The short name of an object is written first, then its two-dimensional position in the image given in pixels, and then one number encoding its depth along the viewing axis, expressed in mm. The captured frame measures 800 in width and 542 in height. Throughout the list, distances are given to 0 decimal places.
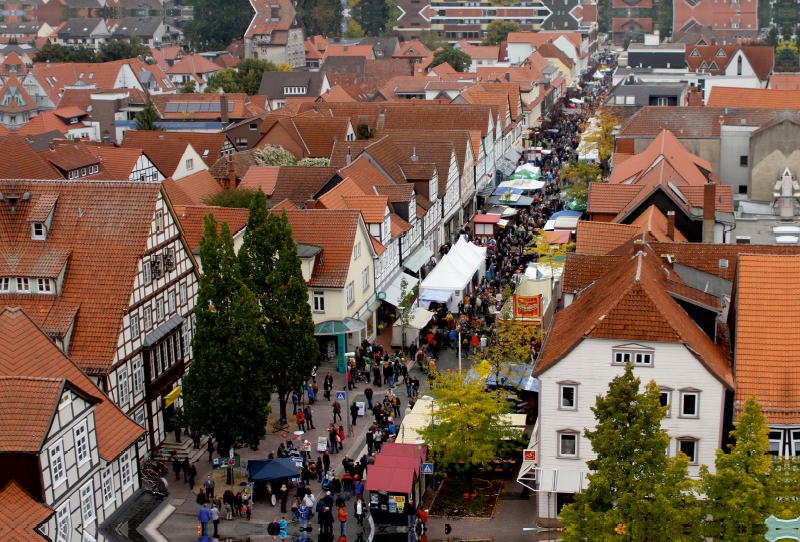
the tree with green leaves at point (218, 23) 195500
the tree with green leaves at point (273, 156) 80375
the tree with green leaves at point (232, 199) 61969
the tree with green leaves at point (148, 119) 100000
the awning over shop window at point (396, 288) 58375
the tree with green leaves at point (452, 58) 158000
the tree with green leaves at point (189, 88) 146262
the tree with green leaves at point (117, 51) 170750
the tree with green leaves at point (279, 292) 43500
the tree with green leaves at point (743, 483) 26625
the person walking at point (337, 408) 45875
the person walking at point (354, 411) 46812
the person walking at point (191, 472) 40344
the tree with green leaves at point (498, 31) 195125
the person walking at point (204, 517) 36719
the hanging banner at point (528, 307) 52656
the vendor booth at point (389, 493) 36469
